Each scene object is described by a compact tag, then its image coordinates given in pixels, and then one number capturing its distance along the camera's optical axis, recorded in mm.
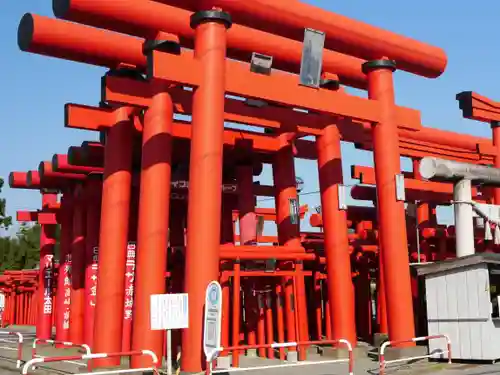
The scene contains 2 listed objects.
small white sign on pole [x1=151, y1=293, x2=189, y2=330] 8484
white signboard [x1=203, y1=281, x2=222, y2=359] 8406
